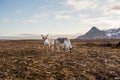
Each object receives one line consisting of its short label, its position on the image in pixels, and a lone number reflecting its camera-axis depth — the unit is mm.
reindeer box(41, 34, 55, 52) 17407
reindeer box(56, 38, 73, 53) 16724
